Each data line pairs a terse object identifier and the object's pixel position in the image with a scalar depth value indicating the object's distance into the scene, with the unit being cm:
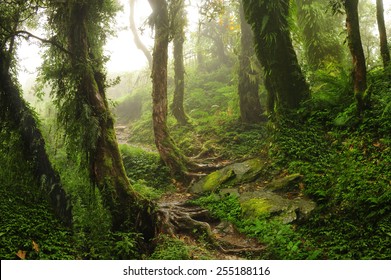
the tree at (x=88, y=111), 540
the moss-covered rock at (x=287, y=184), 614
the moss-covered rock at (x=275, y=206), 522
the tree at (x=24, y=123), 500
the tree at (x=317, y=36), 1090
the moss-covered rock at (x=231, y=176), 754
